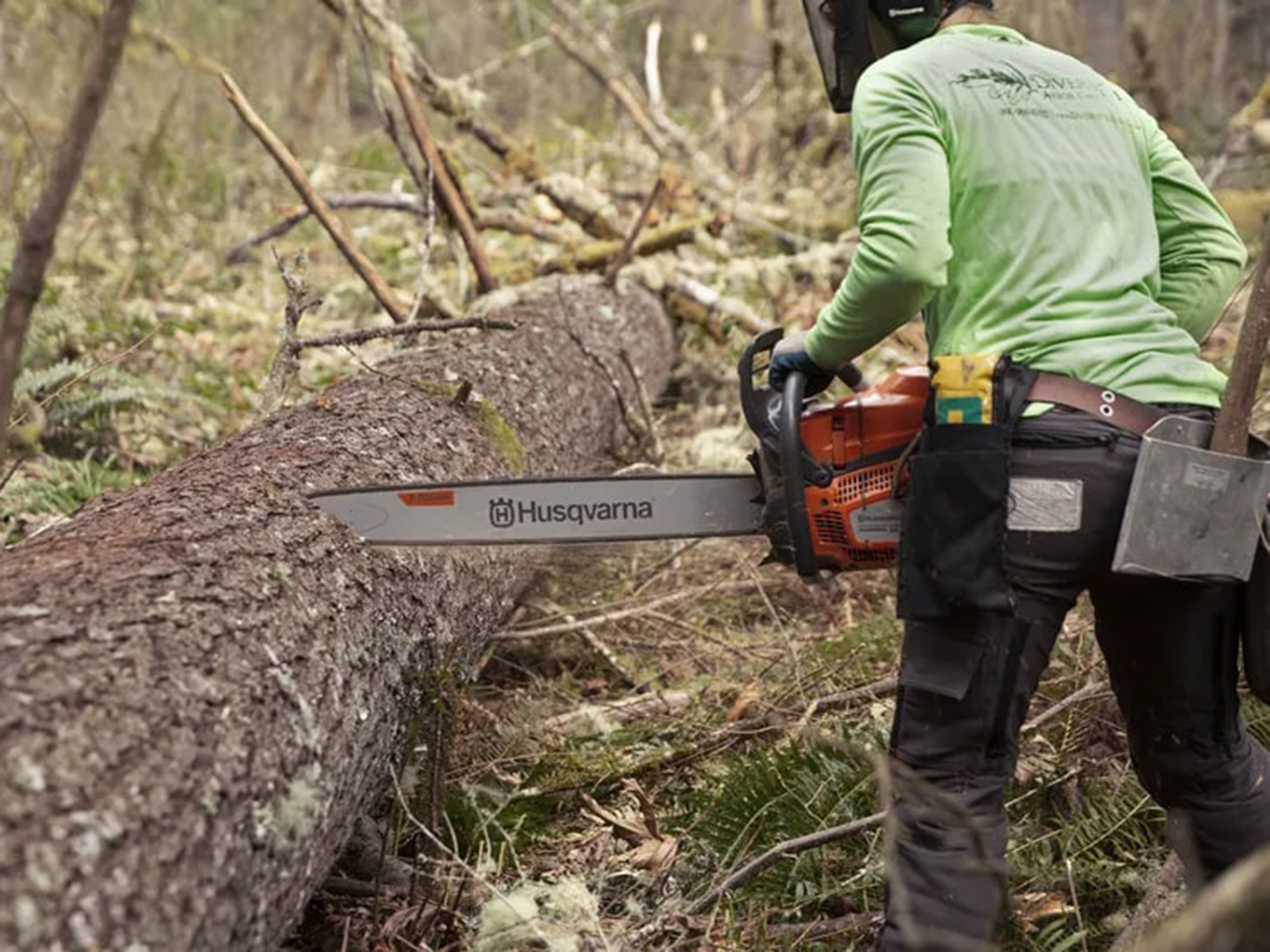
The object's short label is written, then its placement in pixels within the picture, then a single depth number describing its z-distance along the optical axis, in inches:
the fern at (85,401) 167.8
